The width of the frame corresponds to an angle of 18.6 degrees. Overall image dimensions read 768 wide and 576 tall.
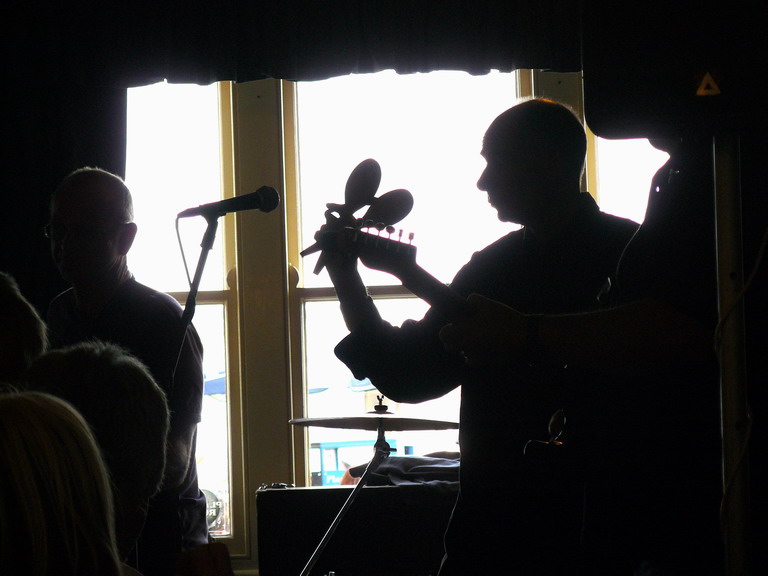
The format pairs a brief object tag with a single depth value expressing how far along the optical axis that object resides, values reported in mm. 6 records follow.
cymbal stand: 5125
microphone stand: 4610
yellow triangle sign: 3947
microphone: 4637
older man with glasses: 4804
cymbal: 5357
